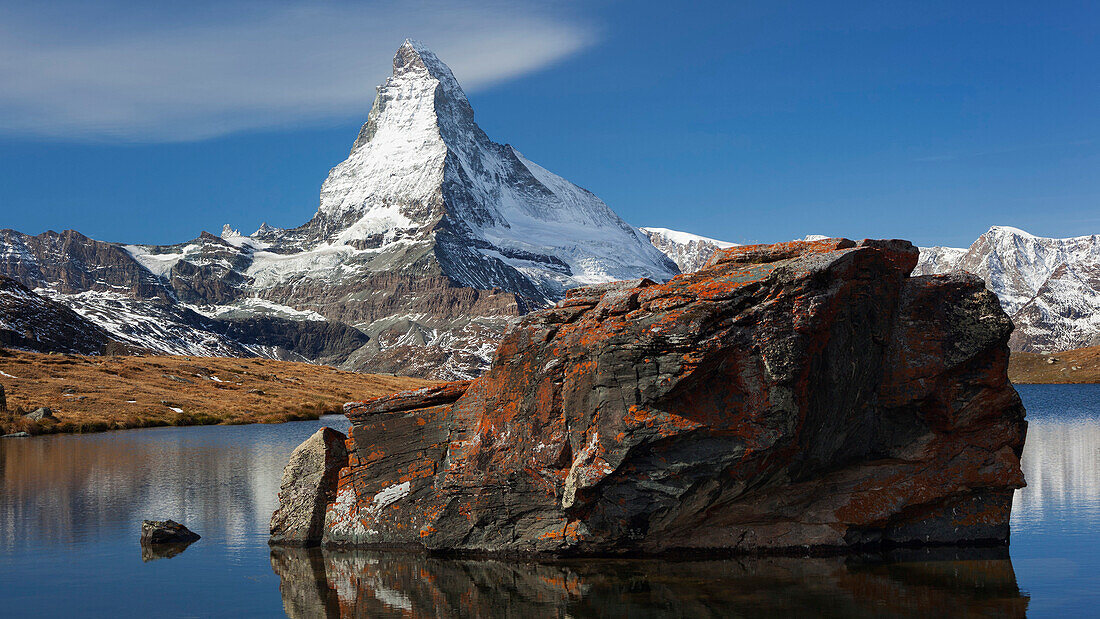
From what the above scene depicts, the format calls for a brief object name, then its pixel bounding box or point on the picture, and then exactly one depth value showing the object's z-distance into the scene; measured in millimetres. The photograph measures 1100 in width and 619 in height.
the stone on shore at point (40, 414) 57481
